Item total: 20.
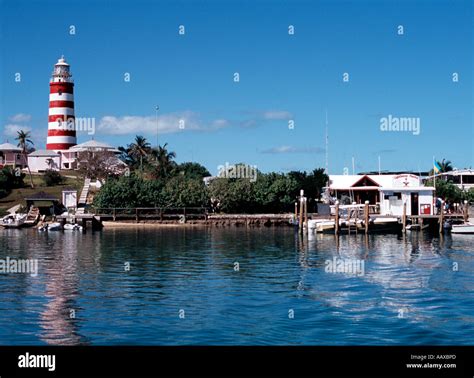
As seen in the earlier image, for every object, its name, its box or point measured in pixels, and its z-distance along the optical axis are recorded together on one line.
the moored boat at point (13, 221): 75.24
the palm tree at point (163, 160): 97.12
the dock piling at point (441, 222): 62.66
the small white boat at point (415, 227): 64.69
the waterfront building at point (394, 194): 69.94
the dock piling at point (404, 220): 60.24
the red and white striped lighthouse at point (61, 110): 110.75
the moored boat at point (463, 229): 60.69
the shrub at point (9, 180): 92.56
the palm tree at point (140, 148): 108.06
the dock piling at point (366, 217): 57.95
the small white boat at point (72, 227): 72.44
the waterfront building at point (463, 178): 108.69
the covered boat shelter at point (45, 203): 80.94
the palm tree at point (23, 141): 111.62
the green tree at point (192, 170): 102.00
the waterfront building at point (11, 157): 115.10
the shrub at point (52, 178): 96.69
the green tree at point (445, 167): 138.62
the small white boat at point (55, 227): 71.81
